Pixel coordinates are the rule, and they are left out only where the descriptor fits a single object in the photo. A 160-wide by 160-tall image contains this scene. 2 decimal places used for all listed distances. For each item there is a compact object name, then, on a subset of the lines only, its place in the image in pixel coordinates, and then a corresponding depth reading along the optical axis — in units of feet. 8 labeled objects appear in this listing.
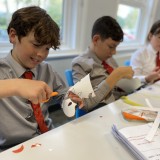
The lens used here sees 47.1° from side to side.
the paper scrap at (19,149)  1.74
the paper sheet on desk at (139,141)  1.73
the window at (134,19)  8.56
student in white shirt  5.08
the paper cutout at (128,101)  2.98
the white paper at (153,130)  1.96
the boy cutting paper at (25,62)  2.44
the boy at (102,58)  3.52
